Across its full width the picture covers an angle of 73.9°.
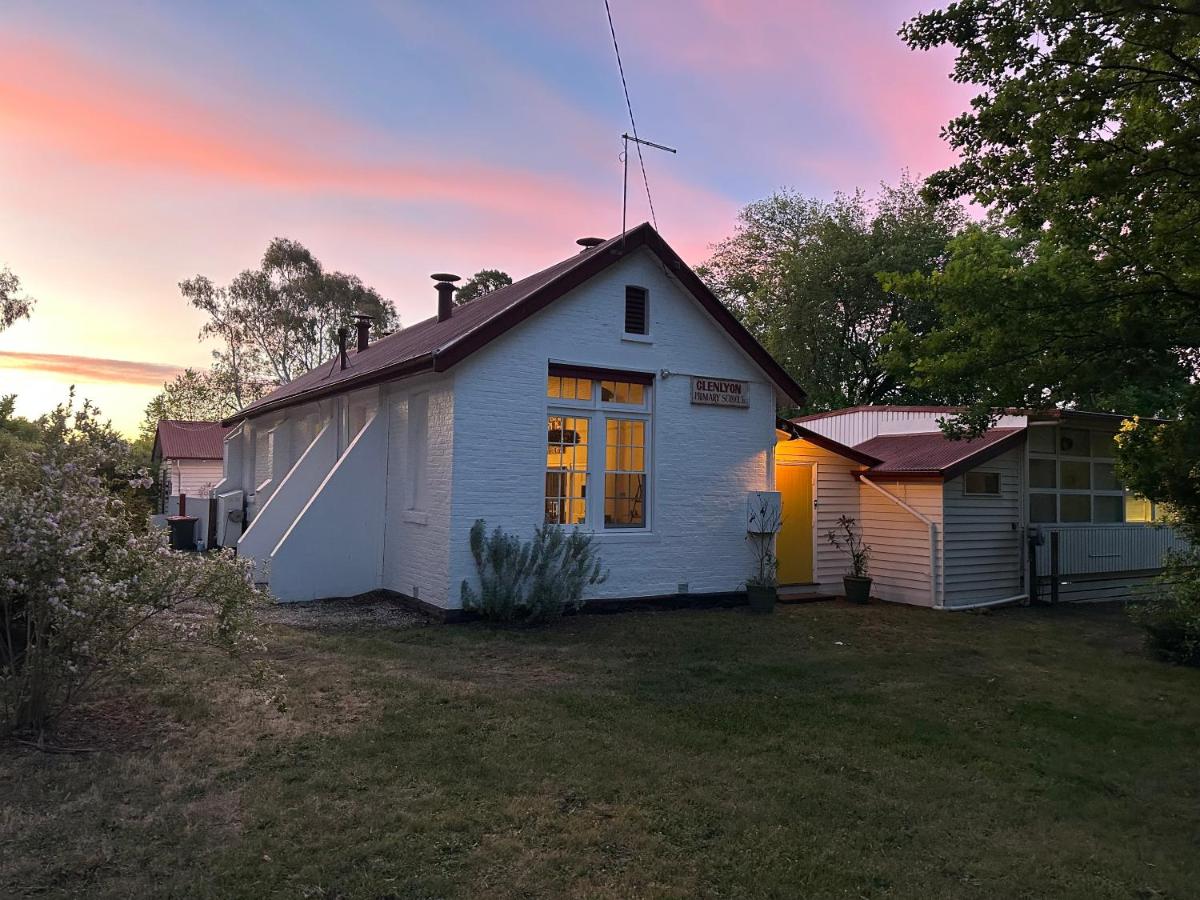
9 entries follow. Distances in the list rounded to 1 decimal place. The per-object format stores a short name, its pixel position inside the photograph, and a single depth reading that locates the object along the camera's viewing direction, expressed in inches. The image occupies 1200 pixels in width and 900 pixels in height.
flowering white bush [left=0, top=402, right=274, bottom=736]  192.7
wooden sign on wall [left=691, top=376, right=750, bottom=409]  494.9
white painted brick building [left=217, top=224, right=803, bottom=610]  423.5
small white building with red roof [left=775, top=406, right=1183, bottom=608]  532.4
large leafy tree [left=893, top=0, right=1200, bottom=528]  275.3
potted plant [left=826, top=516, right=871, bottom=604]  540.7
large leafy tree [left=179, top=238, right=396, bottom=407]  1596.9
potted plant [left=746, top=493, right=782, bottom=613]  502.6
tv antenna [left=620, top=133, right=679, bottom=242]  443.7
